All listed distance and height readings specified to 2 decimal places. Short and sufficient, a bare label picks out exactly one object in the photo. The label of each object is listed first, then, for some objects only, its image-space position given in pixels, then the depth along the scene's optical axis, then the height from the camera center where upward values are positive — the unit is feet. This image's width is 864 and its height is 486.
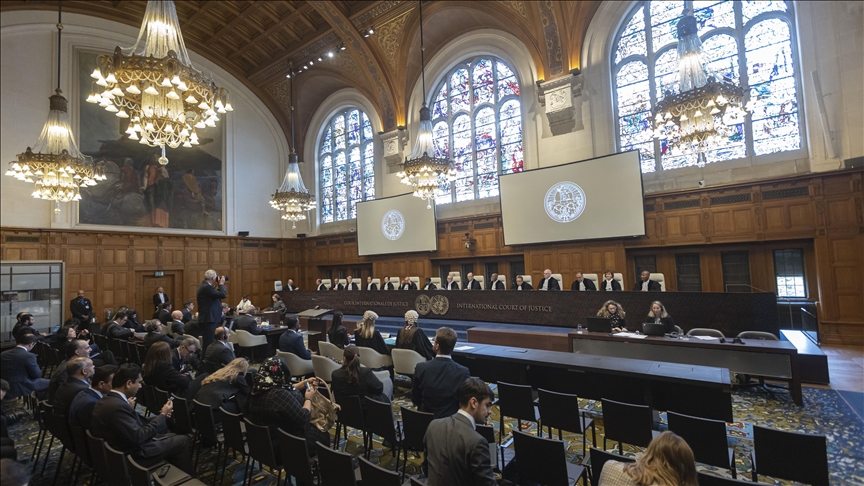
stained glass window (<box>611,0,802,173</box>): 26.96 +14.17
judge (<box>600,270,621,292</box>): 28.58 -2.05
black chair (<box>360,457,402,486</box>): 6.50 -3.59
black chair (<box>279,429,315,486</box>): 8.19 -4.05
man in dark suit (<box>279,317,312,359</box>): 17.79 -3.36
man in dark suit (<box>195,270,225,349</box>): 18.03 -1.46
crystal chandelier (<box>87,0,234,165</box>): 13.89 +7.17
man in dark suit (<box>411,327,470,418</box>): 10.34 -3.13
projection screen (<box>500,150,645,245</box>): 31.01 +4.94
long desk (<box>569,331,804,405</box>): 14.35 -4.22
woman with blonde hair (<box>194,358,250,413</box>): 11.23 -3.39
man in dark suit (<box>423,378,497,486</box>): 6.47 -3.14
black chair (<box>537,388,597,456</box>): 10.44 -4.22
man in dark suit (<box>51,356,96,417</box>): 10.36 -2.80
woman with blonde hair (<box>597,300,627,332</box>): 19.45 -2.99
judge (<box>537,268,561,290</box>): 30.45 -1.92
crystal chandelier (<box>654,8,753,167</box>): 18.26 +7.21
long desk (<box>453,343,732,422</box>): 11.73 -4.39
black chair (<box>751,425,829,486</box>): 7.29 -4.09
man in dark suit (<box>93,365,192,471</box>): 8.75 -3.52
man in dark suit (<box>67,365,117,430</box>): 9.57 -3.00
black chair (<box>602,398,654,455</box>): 9.45 -4.22
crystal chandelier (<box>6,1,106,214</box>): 20.27 +6.61
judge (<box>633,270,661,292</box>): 27.17 -2.15
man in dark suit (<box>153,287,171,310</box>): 37.88 -2.09
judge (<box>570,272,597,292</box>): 29.32 -2.09
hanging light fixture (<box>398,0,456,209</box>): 27.48 +7.28
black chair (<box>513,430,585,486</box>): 7.70 -4.13
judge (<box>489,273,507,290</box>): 33.63 -2.06
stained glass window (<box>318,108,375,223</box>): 50.85 +14.14
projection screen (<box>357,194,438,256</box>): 42.98 +4.67
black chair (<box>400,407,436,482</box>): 9.57 -4.14
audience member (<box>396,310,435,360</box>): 17.07 -3.27
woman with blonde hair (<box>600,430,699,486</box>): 5.19 -2.90
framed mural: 38.32 +10.93
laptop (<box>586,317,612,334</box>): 18.89 -3.35
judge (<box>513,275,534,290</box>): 30.78 -1.91
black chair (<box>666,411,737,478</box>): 8.31 -4.10
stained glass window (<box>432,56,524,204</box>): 39.24 +14.73
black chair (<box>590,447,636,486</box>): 7.18 -3.81
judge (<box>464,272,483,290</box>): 35.02 -1.99
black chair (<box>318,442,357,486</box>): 7.28 -3.89
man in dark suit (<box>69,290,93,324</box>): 33.02 -2.34
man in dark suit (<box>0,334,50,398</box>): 14.40 -3.35
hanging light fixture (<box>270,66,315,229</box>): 35.65 +7.19
